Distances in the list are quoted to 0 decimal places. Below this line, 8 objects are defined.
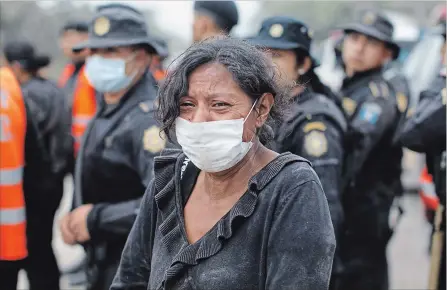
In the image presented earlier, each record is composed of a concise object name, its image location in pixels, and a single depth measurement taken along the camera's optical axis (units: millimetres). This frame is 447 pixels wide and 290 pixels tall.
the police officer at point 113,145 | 3314
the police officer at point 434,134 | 3594
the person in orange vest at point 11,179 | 3779
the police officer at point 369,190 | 4570
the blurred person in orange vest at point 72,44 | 6965
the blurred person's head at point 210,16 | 4219
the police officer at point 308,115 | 3332
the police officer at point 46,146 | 4730
